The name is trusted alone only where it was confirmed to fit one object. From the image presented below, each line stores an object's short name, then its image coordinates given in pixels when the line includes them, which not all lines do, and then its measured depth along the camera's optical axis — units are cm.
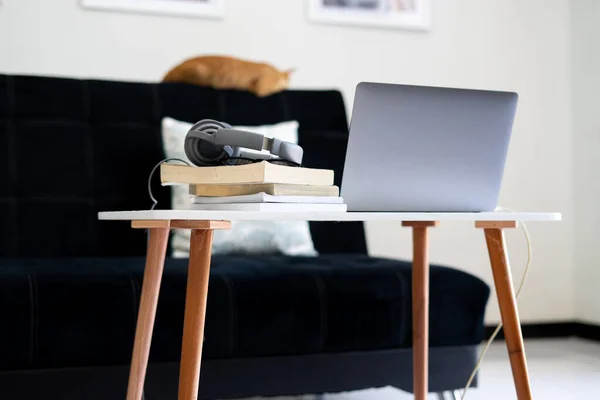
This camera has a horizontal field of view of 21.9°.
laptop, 278
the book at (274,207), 262
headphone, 271
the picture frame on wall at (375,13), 566
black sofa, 336
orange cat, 460
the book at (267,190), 267
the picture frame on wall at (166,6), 515
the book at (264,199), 265
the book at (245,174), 265
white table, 265
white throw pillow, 409
